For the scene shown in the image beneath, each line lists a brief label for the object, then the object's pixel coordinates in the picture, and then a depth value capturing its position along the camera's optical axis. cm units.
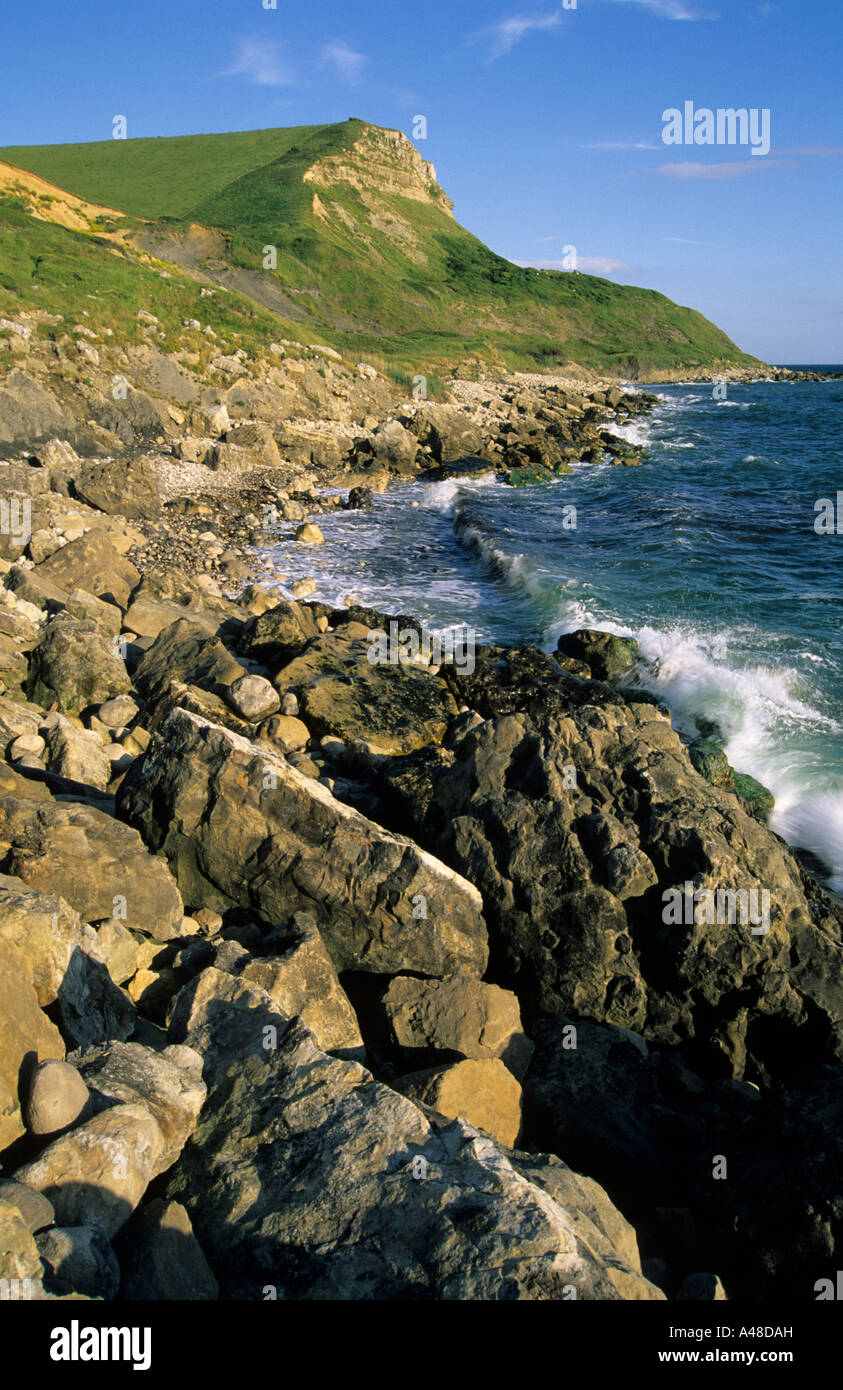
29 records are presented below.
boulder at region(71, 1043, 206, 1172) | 420
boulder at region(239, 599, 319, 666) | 1429
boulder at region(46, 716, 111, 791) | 894
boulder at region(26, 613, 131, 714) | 1104
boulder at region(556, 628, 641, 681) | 1641
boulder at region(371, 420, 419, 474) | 3619
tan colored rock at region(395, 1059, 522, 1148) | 541
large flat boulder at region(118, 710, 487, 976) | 687
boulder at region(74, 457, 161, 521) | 2205
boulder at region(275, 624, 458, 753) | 1173
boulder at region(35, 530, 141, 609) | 1543
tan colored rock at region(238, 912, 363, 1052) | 584
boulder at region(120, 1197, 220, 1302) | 350
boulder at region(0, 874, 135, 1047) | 486
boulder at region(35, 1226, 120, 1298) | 326
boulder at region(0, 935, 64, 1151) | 388
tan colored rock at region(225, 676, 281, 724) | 1135
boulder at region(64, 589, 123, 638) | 1359
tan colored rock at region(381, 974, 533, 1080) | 620
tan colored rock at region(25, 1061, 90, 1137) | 387
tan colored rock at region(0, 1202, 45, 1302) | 299
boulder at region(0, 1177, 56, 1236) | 339
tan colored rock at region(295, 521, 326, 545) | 2444
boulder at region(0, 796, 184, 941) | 617
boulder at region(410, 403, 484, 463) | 4053
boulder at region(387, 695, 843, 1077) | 687
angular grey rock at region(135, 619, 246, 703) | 1182
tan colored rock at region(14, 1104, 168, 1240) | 361
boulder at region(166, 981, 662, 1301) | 361
